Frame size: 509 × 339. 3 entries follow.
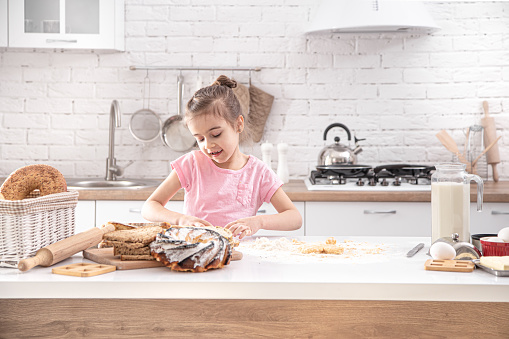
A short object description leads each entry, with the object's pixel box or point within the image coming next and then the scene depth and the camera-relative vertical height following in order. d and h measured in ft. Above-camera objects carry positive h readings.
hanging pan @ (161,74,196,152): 11.54 +0.74
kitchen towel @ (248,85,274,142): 11.53 +1.21
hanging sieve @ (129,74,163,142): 11.63 +0.88
